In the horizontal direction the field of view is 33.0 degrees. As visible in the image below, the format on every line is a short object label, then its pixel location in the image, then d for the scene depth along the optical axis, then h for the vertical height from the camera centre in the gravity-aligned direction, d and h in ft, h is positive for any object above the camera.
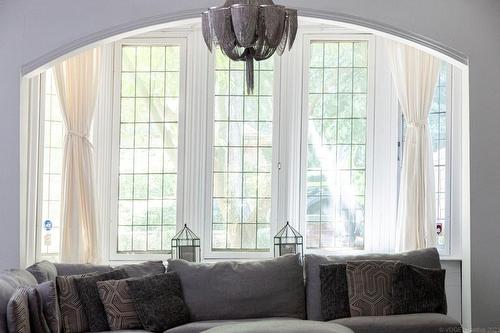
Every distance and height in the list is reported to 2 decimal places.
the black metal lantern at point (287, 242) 24.62 -1.48
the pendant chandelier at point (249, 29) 13.07 +2.57
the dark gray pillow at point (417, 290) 19.72 -2.29
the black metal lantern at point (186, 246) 24.63 -1.60
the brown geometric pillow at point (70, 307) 18.63 -2.59
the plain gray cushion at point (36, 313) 17.06 -2.48
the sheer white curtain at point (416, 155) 24.88 +1.13
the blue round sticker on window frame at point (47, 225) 24.94 -1.02
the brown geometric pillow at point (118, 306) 18.95 -2.59
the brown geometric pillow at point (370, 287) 19.67 -2.22
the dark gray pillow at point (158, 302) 19.06 -2.54
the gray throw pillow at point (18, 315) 16.34 -2.42
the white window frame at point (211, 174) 26.05 +0.56
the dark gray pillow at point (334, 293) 19.88 -2.38
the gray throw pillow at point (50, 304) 17.53 -2.36
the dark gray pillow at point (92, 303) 18.88 -2.52
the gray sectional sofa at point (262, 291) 19.07 -2.38
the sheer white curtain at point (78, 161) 24.57 +0.89
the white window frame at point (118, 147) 26.16 +1.37
